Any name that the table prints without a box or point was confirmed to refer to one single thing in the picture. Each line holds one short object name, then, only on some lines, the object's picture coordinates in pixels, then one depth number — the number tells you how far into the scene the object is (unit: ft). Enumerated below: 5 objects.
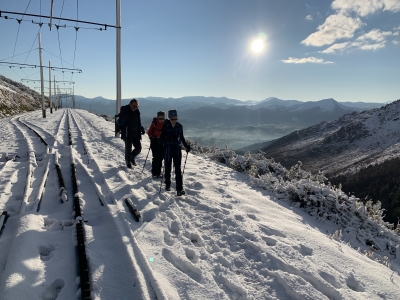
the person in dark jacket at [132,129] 27.74
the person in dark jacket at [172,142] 21.02
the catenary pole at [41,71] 98.19
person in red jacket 25.53
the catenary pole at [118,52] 52.01
